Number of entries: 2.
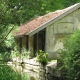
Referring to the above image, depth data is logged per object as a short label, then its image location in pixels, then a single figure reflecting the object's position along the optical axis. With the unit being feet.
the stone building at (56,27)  73.61
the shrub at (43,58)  62.38
